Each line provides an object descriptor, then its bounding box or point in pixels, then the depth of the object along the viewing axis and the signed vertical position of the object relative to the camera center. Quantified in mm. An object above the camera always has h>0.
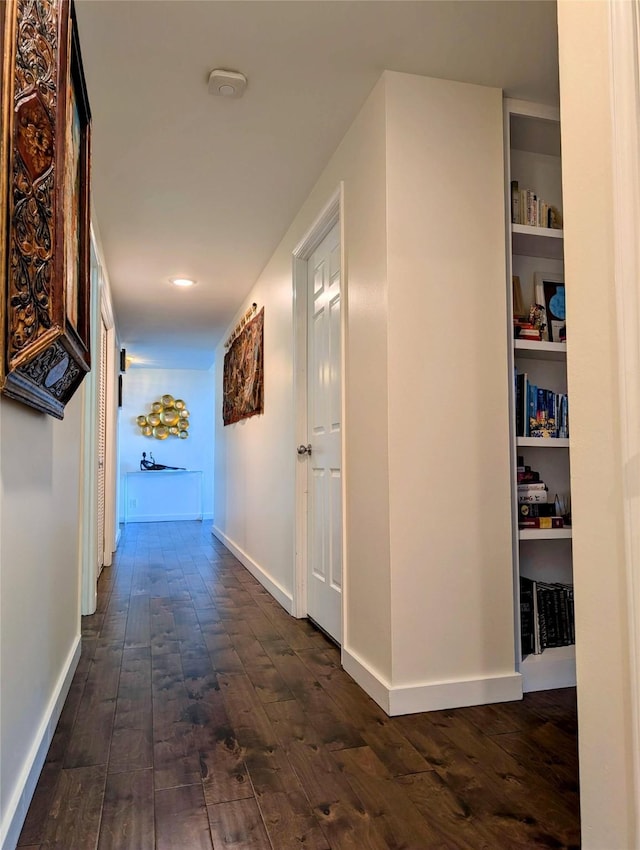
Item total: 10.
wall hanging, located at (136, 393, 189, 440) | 8828 +612
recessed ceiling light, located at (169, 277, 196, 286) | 4629 +1387
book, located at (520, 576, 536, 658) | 2375 -631
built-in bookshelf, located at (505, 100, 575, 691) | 2355 +222
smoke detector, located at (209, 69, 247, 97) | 2148 +1364
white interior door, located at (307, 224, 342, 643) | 2879 +114
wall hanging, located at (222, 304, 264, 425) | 4477 +739
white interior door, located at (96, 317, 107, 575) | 4566 +164
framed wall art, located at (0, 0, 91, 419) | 1127 +546
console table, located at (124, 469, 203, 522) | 8500 -472
